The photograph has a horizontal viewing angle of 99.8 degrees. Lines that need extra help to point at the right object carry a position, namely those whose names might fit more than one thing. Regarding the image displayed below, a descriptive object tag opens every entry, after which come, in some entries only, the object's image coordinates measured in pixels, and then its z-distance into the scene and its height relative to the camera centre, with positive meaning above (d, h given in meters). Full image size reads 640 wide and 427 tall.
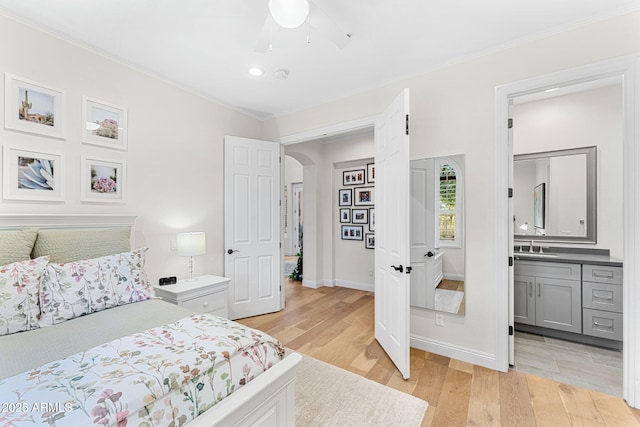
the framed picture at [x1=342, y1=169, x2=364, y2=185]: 4.81 +0.66
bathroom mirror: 3.03 +0.22
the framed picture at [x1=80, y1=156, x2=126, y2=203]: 2.28 +0.28
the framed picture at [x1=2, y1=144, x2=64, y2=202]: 1.92 +0.28
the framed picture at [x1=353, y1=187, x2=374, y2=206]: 4.71 +0.30
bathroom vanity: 2.61 -0.84
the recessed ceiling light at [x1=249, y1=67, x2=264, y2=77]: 2.63 +1.41
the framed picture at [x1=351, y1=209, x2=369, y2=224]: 4.73 -0.05
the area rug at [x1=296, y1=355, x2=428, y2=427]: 1.74 -1.34
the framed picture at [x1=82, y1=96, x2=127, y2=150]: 2.29 +0.79
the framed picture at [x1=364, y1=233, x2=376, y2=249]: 4.68 -0.47
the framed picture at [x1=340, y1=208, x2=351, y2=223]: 4.91 -0.03
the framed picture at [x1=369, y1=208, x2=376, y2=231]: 4.68 -0.10
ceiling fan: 1.41 +1.11
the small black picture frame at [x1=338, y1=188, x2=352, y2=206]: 4.91 +0.30
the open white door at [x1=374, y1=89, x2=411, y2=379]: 2.18 -0.17
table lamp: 2.73 -0.32
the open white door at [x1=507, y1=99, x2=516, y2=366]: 2.25 -0.28
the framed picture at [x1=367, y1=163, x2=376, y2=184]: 4.72 +0.71
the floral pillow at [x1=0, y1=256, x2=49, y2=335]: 1.40 -0.46
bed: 0.86 -0.59
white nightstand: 2.54 -0.80
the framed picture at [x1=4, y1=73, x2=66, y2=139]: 1.92 +0.79
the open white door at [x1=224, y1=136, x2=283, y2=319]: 3.42 -0.17
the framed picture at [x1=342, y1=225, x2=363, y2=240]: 4.82 -0.34
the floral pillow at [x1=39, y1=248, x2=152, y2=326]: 1.56 -0.47
